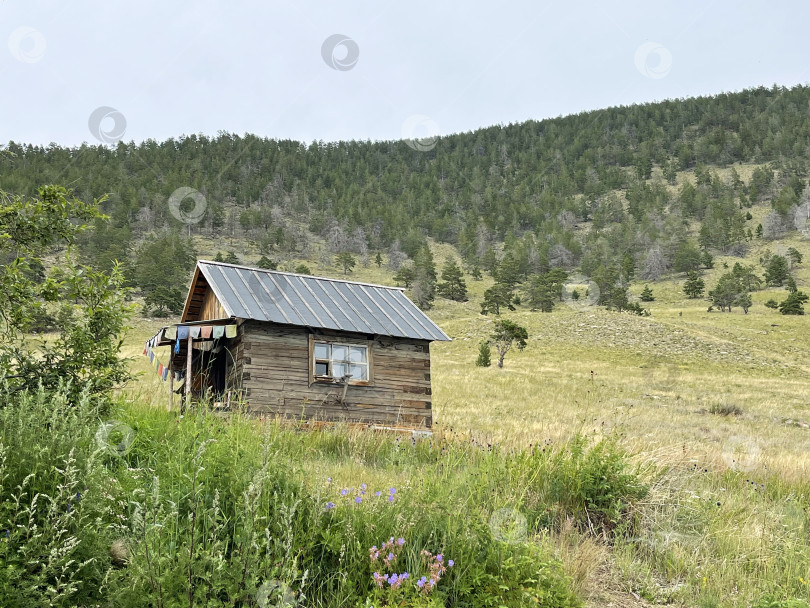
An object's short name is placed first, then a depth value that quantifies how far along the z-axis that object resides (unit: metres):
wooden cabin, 15.06
